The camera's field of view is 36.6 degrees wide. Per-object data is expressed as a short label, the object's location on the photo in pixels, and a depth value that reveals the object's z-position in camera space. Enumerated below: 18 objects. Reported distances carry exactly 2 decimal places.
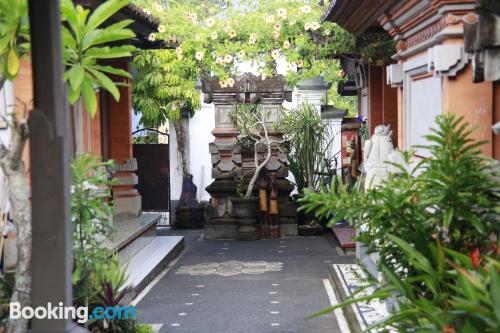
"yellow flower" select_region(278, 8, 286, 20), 13.84
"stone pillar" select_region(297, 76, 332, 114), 17.89
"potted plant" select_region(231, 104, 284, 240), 13.02
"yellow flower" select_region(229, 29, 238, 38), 14.29
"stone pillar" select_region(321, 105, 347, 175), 17.34
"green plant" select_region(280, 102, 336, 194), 13.88
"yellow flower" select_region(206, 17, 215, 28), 14.09
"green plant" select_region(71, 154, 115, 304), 5.07
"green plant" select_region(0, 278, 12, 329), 4.85
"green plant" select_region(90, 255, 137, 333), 5.39
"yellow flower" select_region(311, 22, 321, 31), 13.57
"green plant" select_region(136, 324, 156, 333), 5.84
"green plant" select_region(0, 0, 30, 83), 4.00
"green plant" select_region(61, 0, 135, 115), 4.37
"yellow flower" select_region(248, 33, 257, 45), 14.11
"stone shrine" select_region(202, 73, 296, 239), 13.47
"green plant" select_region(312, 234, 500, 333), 2.89
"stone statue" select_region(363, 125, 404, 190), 8.64
